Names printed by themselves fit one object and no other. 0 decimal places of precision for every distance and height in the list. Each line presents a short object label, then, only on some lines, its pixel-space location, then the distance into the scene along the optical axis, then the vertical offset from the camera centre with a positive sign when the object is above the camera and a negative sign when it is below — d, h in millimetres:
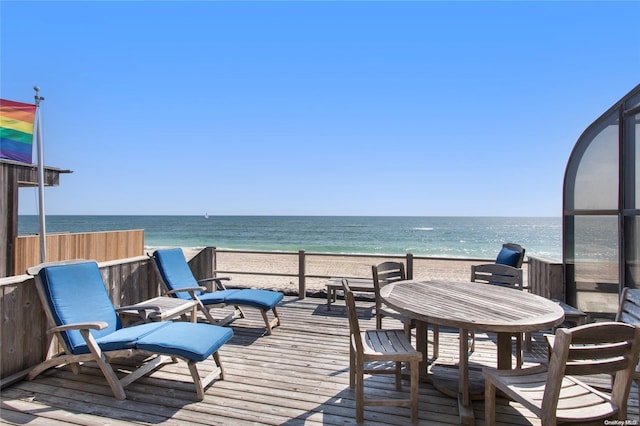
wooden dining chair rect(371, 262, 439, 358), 2767 -776
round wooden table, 1871 -681
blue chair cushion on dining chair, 3986 -605
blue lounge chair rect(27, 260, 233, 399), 2238 -947
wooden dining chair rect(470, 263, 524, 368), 3266 -722
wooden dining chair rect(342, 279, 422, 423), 1945 -912
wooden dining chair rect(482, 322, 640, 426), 1317 -696
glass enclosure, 3299 -20
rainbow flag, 4848 +1267
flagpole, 4429 +652
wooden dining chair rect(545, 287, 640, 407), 2175 -696
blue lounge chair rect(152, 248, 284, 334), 3721 -1046
